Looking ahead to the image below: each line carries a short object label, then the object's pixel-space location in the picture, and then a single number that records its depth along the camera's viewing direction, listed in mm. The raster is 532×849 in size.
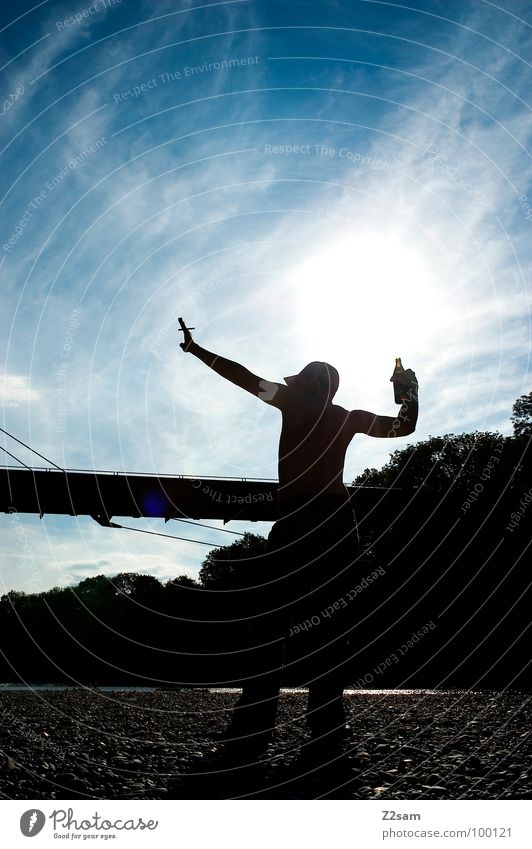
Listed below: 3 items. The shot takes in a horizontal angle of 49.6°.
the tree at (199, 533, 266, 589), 54744
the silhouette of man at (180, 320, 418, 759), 5309
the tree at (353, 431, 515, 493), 52344
